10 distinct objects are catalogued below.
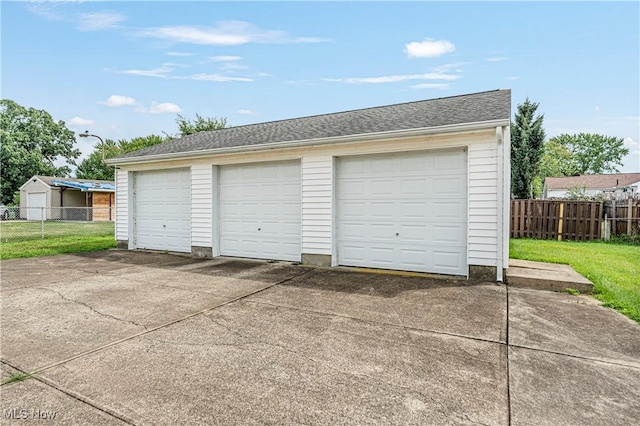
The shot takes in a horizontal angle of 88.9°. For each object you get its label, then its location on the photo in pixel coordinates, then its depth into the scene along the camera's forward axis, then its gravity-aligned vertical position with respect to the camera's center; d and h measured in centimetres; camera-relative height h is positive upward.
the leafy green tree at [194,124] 2438 +615
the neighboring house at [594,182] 2969 +251
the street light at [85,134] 1814 +398
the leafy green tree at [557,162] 4103 +642
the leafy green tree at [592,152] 4838 +850
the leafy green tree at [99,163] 3694 +507
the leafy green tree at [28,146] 3116 +637
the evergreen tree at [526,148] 1864 +347
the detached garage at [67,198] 2438 +60
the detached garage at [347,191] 568 +35
